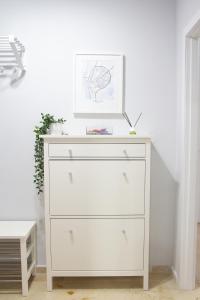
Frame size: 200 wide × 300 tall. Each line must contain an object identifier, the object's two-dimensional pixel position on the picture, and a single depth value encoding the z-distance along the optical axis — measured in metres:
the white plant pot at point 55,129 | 2.20
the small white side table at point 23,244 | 1.98
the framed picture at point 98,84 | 2.22
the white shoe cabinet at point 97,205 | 1.95
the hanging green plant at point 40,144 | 2.18
